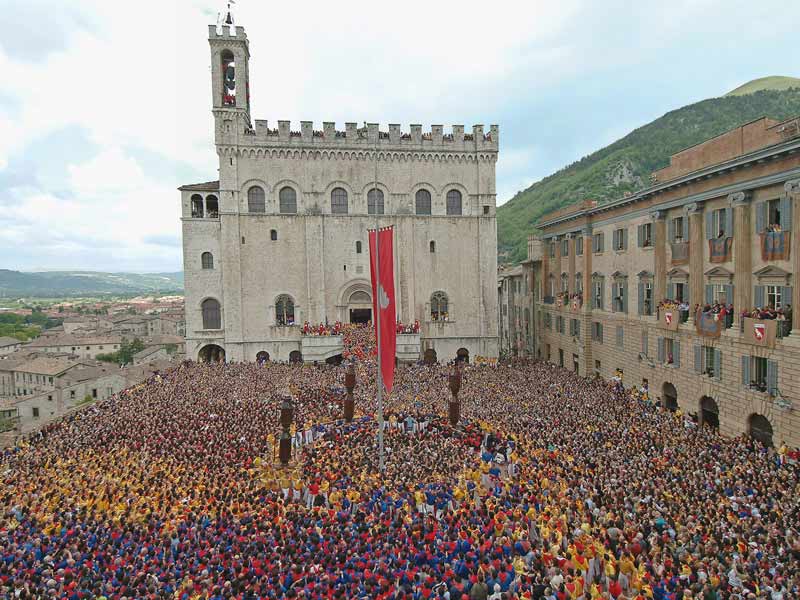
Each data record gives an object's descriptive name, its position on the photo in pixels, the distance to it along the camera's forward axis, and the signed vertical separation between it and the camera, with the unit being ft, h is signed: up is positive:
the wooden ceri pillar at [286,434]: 61.16 -18.49
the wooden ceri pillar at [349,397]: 74.18 -17.10
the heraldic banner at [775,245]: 64.59 +3.56
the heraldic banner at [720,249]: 75.00 +3.64
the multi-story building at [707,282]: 64.80 -1.37
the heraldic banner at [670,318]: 85.71 -7.65
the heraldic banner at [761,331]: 65.05 -7.84
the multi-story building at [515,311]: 164.25 -12.50
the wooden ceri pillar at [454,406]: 71.87 -18.19
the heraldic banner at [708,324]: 75.15 -7.74
